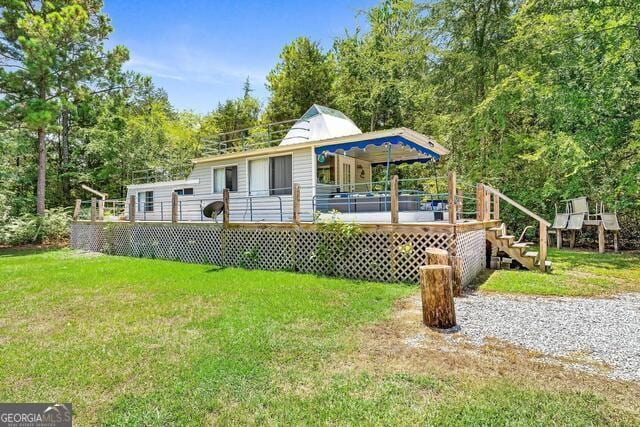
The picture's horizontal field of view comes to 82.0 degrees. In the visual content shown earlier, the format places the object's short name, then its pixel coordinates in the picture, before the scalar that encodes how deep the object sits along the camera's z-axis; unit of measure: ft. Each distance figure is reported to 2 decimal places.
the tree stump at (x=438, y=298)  16.81
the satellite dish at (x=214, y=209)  36.52
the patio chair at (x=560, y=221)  45.16
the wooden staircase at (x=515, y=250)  30.86
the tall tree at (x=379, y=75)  68.59
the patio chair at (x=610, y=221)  41.29
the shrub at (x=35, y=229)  58.44
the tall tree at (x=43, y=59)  53.83
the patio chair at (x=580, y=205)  43.42
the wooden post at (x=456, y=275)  23.31
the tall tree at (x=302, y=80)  84.79
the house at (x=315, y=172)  31.91
